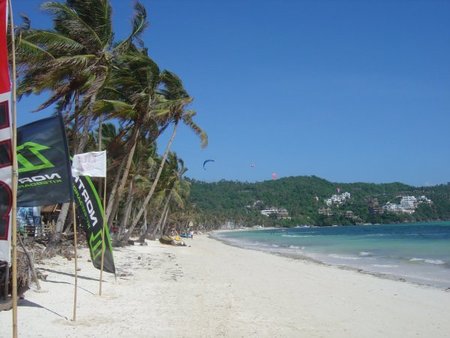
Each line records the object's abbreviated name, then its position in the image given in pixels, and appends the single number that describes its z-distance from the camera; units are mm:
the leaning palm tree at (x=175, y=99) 20797
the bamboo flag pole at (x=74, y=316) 6449
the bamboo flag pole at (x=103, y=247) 8562
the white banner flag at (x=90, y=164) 7844
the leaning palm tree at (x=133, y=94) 17812
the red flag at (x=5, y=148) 3959
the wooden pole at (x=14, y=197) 3938
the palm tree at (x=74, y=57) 13812
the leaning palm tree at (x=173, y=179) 35906
